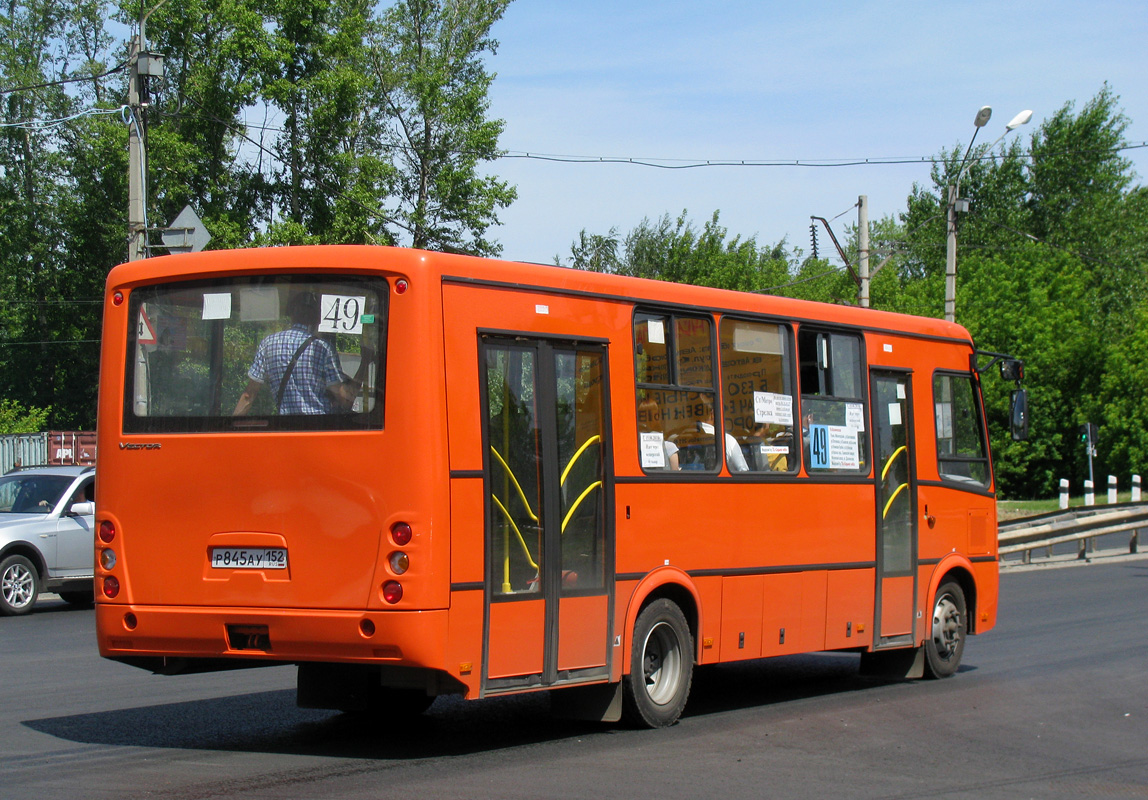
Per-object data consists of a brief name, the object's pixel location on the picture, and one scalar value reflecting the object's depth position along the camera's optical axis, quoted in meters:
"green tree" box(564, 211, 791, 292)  68.56
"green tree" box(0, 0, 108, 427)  51.41
